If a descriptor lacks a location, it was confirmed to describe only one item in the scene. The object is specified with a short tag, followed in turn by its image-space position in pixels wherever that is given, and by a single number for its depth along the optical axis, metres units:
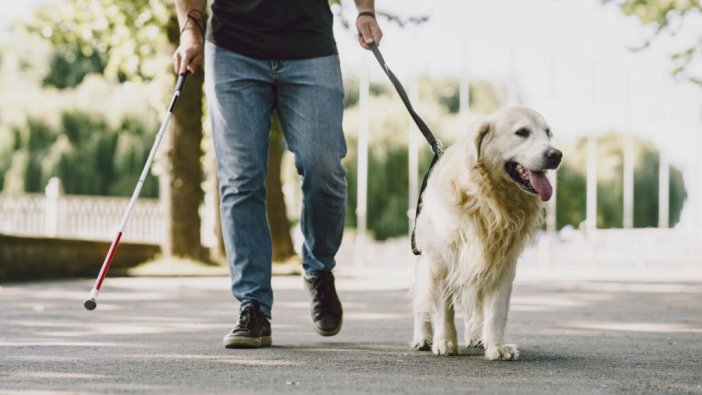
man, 5.58
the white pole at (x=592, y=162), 41.22
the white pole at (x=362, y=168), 37.78
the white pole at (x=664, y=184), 41.62
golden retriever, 5.32
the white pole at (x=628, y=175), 42.22
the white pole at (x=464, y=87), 40.53
